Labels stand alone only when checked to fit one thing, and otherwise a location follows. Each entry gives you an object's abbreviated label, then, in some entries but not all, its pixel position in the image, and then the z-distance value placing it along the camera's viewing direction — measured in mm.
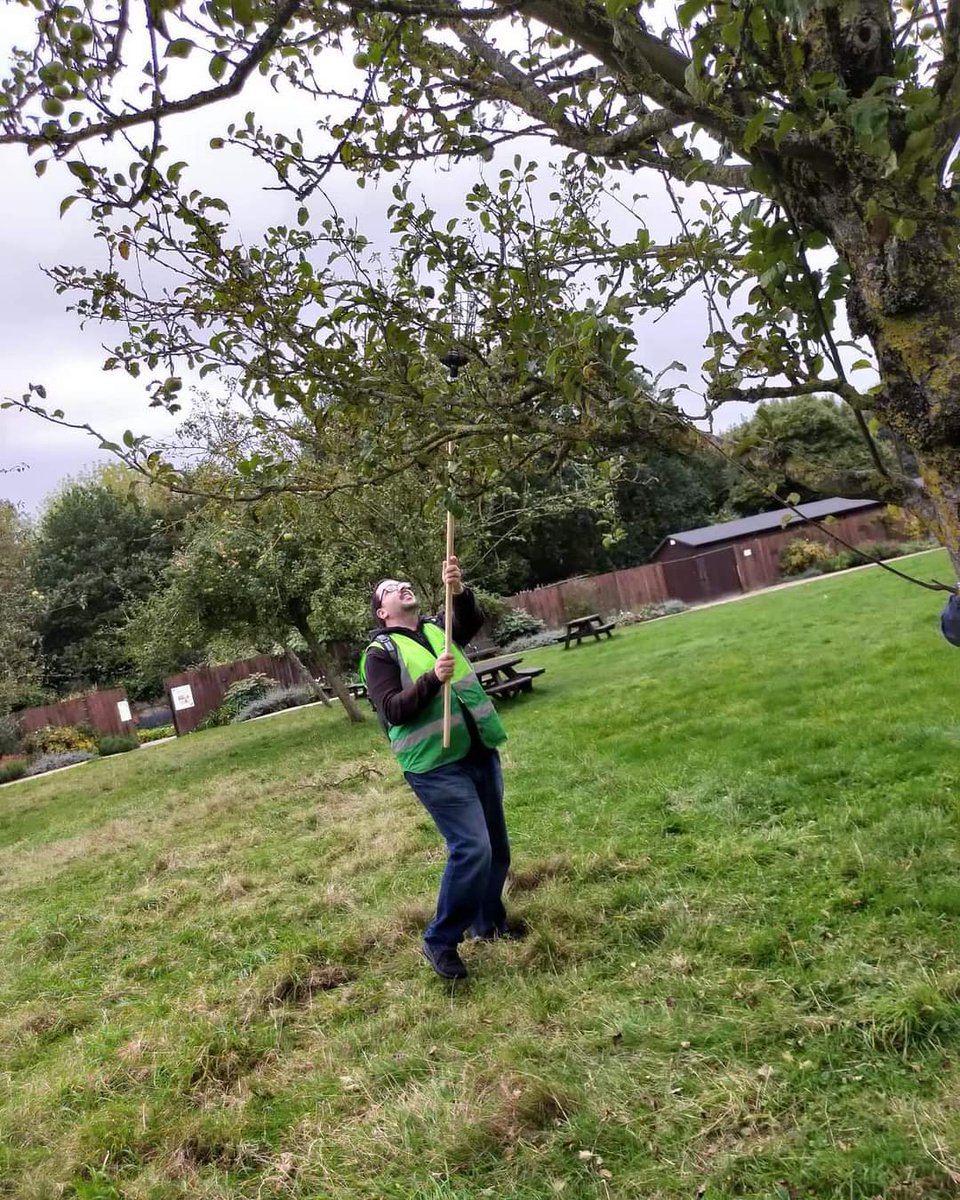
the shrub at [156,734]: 27953
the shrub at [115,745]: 25328
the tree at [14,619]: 20766
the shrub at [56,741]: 26453
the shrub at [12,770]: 23156
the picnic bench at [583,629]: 21562
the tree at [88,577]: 36281
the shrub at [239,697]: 26859
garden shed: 31266
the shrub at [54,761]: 24031
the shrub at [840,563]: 28200
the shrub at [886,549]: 28016
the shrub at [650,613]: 28203
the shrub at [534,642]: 26312
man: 3824
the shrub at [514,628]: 29031
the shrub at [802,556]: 30219
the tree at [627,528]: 40344
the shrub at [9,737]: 24953
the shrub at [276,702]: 26344
